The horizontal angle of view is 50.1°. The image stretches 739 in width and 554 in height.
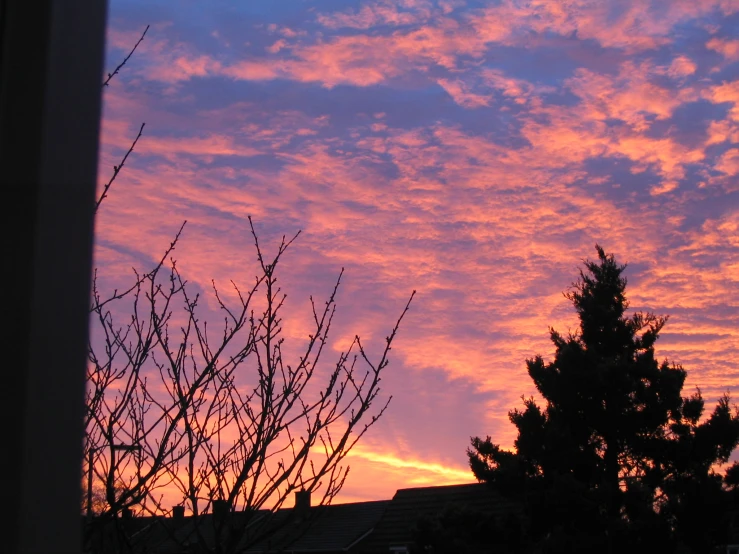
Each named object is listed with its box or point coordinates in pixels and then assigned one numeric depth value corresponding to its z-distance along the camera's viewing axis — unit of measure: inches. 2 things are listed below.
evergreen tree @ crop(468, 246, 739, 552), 592.1
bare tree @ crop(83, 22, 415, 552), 169.5
